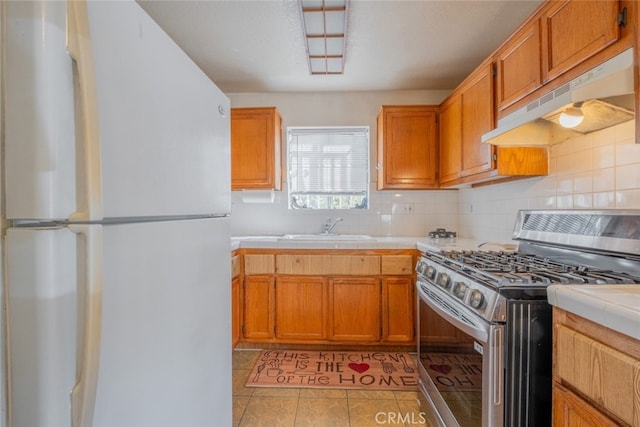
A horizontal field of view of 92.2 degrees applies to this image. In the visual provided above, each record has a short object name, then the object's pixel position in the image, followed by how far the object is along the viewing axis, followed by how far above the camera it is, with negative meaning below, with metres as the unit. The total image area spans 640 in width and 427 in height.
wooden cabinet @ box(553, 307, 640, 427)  0.66 -0.40
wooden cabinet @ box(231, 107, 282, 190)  2.78 +0.57
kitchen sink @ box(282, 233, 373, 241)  2.89 -0.25
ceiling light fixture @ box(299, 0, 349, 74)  1.81 +1.19
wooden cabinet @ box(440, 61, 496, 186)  2.00 +0.61
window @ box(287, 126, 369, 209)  3.13 +0.46
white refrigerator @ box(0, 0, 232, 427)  0.50 -0.01
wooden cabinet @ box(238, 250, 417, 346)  2.44 -0.70
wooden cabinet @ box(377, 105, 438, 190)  2.77 +0.59
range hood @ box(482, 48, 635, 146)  1.04 +0.42
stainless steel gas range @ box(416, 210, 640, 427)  1.00 -0.37
